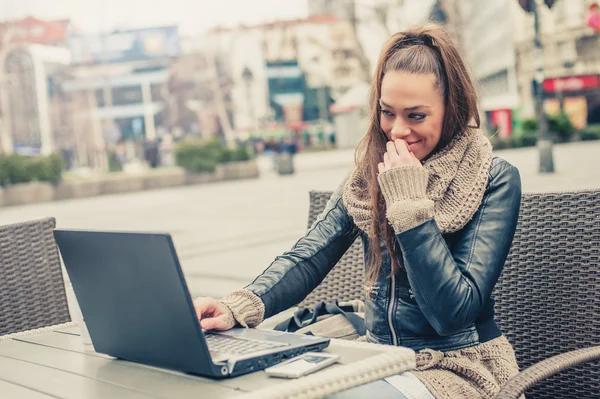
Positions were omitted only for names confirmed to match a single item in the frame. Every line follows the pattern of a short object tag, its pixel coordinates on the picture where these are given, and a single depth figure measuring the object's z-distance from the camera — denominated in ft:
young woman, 6.06
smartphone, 4.85
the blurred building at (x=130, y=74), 229.04
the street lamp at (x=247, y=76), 91.91
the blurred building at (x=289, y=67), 209.46
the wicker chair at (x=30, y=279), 9.11
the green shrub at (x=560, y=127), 110.52
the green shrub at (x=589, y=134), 112.98
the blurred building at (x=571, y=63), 148.05
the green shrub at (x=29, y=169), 74.49
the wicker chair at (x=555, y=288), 7.35
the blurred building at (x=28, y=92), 182.39
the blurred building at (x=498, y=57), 160.25
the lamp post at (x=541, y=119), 56.03
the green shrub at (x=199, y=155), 85.51
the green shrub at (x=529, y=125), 109.81
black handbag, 8.00
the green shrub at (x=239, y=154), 89.04
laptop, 4.76
